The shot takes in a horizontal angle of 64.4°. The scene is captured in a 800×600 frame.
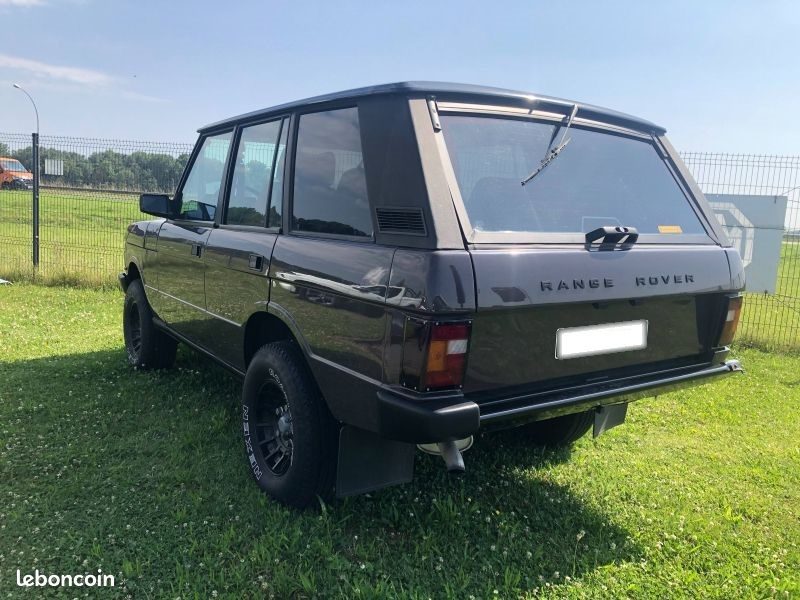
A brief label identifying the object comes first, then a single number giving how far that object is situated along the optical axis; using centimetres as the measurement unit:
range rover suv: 228
